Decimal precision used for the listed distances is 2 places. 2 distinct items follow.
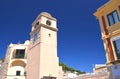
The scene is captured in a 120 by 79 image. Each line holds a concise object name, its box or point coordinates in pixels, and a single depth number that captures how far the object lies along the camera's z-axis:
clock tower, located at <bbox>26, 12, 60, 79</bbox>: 16.67
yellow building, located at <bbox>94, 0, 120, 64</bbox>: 9.56
